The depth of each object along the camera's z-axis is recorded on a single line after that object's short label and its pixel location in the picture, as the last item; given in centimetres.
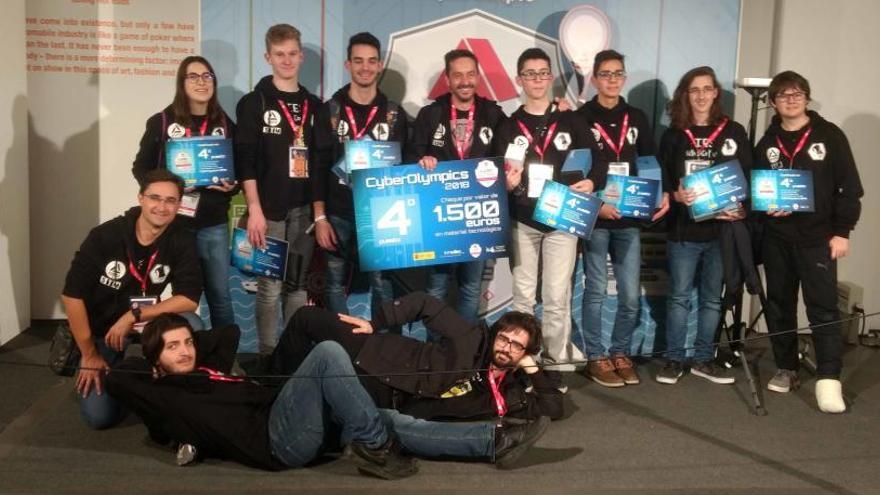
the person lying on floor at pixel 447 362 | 374
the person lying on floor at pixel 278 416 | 329
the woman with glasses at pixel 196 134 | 436
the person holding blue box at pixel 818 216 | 438
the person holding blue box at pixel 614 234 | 464
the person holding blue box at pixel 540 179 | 452
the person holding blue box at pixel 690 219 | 461
